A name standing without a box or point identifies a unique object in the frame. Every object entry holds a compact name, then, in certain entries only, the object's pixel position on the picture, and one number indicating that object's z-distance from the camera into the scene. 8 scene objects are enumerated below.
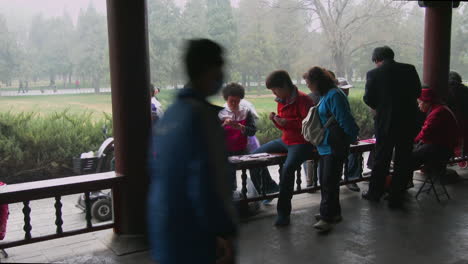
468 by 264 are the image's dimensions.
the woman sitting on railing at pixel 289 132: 5.09
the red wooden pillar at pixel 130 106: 4.37
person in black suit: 5.53
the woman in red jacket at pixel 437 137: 6.01
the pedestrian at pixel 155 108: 6.88
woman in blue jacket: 4.78
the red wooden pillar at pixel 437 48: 7.06
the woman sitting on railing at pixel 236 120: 5.56
